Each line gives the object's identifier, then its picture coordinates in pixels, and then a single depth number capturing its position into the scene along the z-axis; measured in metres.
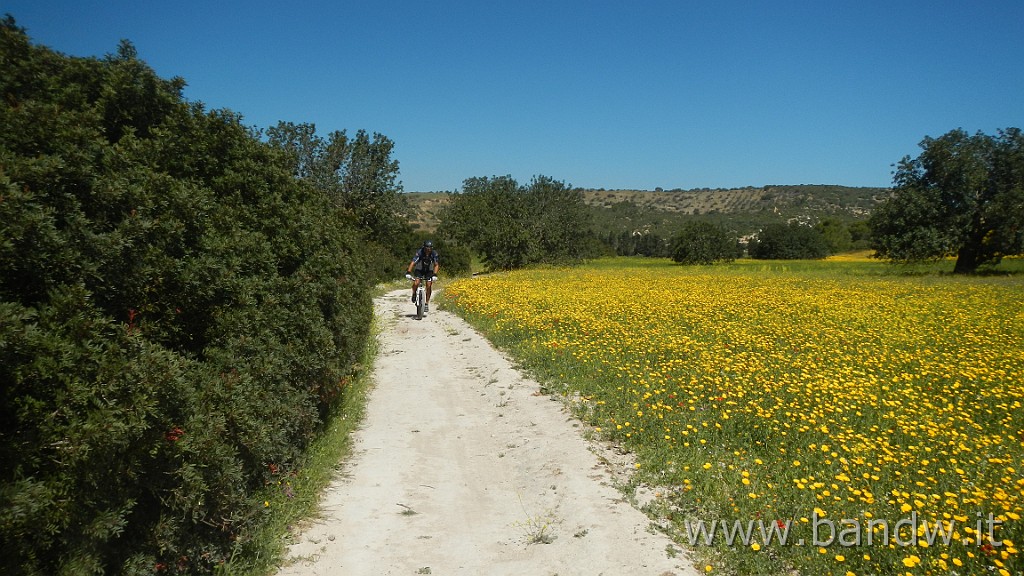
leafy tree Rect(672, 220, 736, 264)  77.81
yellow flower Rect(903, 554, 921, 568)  3.68
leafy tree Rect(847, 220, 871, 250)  96.44
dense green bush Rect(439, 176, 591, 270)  50.97
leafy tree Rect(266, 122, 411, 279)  31.61
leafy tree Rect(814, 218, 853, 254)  101.69
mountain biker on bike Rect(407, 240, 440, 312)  17.42
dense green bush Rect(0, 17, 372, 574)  2.58
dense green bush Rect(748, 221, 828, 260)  93.31
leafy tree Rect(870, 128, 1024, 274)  37.72
